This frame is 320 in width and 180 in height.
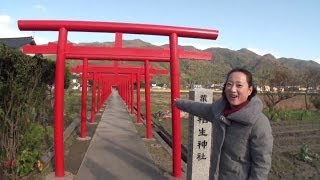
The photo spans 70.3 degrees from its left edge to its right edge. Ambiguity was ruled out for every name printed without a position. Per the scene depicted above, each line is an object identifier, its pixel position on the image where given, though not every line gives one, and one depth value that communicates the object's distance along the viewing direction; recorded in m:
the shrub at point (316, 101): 14.77
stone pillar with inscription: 3.16
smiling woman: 1.58
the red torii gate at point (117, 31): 3.79
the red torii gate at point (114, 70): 9.48
